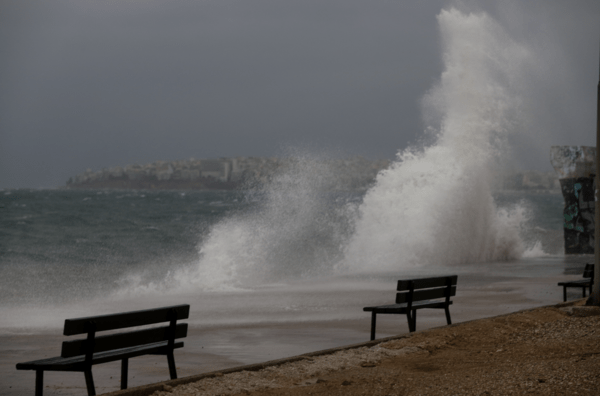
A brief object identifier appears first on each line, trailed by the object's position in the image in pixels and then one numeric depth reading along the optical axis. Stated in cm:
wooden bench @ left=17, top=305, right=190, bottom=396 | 968
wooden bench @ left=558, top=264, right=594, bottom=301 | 2158
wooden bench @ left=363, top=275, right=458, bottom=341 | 1548
